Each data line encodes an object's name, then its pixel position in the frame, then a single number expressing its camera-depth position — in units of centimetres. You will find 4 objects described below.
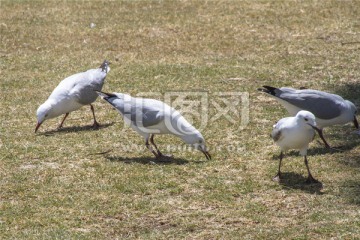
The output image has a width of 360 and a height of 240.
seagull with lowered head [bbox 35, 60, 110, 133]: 1972
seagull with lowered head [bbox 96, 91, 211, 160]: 1731
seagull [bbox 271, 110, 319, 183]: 1541
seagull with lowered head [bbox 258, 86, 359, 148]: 1775
